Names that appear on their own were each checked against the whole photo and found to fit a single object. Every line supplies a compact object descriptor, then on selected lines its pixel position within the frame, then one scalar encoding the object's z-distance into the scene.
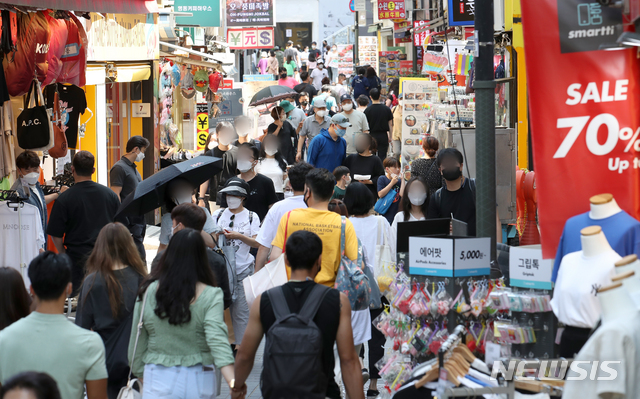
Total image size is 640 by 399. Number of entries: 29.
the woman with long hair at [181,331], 9.29
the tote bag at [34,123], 17.76
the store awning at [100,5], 15.86
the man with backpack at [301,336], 8.70
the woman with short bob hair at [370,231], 14.29
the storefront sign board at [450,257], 10.55
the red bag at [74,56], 19.20
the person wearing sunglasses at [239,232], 15.65
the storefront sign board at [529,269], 10.11
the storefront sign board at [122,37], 26.58
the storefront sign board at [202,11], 43.47
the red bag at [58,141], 19.45
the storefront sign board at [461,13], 29.09
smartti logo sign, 8.80
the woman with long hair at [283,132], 28.23
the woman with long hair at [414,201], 15.62
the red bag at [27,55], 16.67
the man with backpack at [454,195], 15.37
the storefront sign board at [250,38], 69.00
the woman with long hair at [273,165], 22.19
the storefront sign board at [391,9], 56.78
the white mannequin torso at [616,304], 6.77
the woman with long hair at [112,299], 10.51
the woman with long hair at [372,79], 52.37
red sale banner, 8.83
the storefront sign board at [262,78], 62.53
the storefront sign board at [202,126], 43.16
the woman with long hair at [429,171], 19.25
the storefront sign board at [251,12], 67.44
